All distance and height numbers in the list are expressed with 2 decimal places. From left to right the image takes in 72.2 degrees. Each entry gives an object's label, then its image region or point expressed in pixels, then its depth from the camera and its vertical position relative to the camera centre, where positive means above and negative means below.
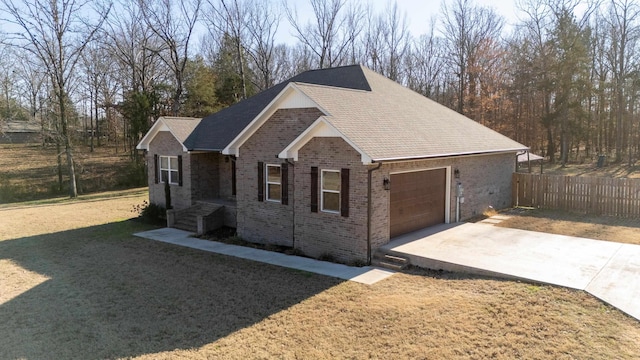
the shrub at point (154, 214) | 19.76 -2.93
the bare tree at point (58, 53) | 28.19 +6.48
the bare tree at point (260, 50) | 42.18 +9.79
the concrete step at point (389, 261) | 11.69 -3.07
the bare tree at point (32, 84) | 37.34 +6.11
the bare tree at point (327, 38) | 42.97 +10.96
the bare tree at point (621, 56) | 37.06 +8.04
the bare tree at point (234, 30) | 39.75 +11.07
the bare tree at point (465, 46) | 40.59 +9.62
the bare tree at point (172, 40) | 35.38 +9.12
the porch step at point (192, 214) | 17.80 -2.70
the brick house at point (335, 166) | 12.48 -0.61
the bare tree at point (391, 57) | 47.47 +9.94
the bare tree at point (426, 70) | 48.69 +8.73
